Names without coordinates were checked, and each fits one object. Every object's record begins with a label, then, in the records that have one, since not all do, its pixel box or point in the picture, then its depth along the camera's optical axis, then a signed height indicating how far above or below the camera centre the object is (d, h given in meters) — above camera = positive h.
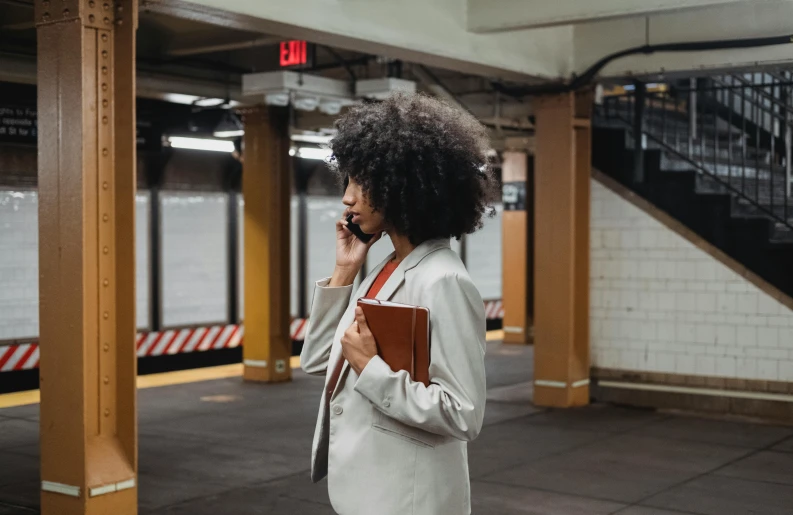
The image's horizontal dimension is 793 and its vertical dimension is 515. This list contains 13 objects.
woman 2.35 -0.25
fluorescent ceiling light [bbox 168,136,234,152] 13.16 +1.16
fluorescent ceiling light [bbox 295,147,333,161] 15.12 +1.19
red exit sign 9.51 +1.74
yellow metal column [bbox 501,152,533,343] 16.23 -0.29
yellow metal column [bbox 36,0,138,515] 5.65 -0.18
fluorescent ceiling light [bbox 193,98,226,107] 11.06 +1.46
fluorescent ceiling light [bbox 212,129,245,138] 11.52 +1.15
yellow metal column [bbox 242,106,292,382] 12.24 -0.18
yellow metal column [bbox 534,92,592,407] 10.14 -0.23
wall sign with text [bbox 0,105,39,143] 9.34 +1.03
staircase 9.84 +0.65
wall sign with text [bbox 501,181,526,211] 16.22 +0.51
